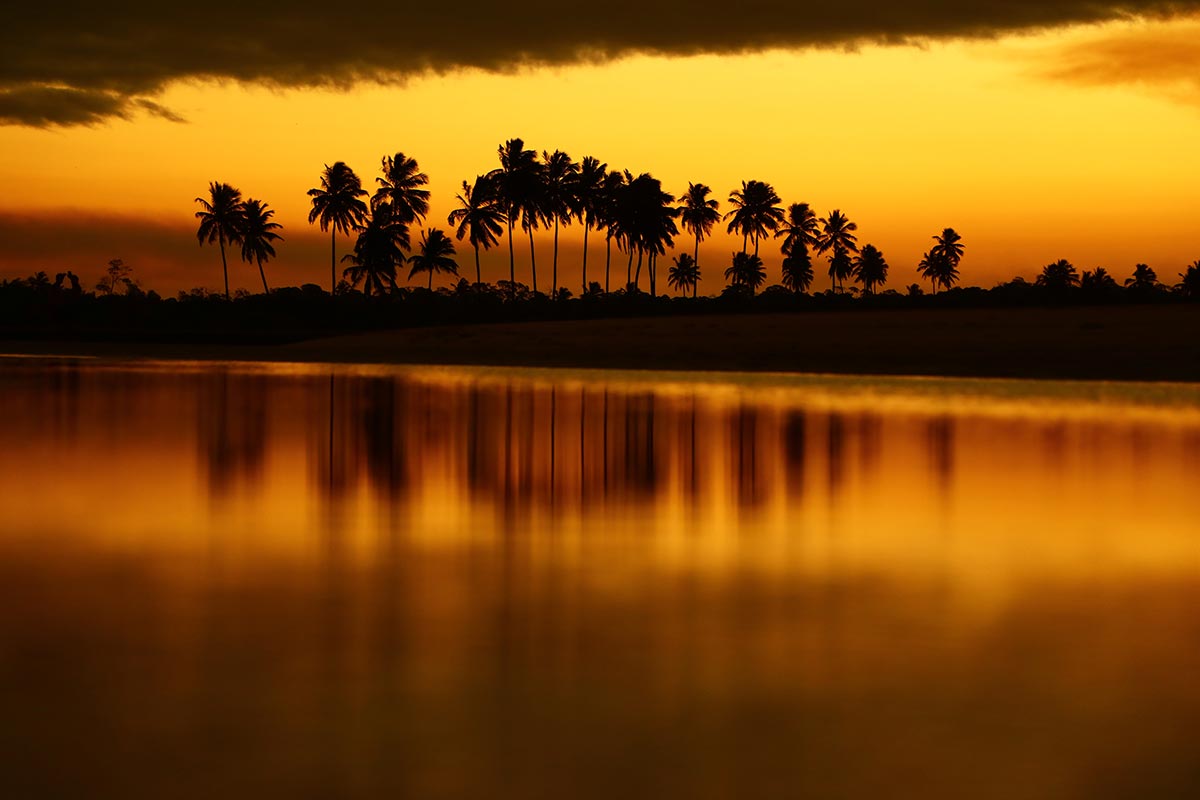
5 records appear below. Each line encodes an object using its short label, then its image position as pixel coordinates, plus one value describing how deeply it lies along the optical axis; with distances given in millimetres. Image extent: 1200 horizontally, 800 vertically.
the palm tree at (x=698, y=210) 164125
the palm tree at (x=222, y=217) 148125
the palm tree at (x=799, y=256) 195875
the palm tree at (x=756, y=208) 168250
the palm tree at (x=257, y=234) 150250
